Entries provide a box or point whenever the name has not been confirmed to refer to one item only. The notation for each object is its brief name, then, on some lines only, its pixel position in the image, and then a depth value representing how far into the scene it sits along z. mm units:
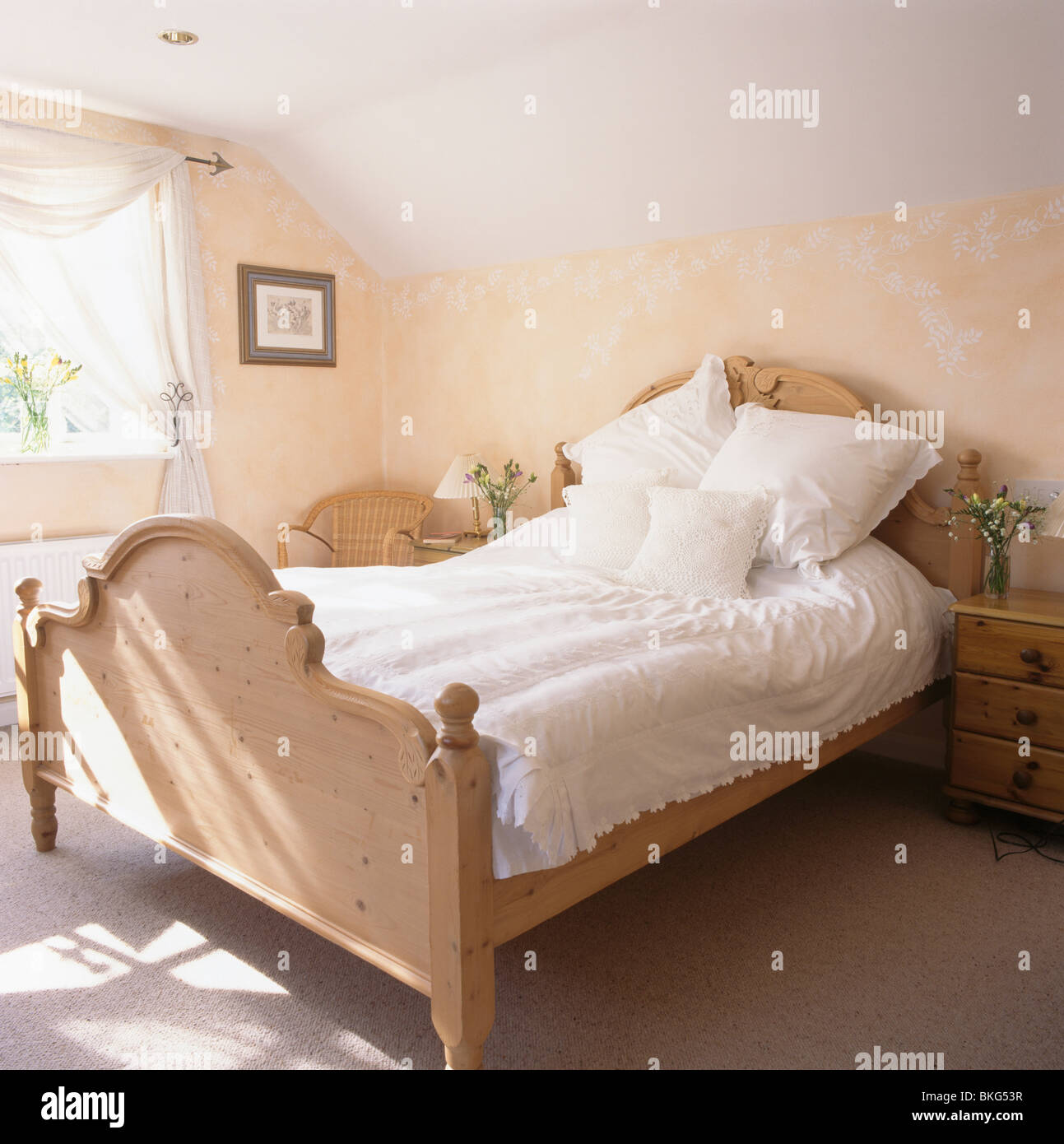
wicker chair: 4973
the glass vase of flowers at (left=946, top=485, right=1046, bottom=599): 3018
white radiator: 3916
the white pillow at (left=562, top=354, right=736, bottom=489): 3697
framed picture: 4684
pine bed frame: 1708
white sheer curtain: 3926
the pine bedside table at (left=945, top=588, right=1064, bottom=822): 2811
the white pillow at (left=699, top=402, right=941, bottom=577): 3111
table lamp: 4523
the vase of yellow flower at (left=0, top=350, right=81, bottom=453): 4047
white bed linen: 1861
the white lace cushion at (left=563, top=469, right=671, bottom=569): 3410
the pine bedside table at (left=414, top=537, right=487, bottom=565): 4430
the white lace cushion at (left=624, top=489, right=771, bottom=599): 3025
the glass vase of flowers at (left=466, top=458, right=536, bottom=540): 4469
